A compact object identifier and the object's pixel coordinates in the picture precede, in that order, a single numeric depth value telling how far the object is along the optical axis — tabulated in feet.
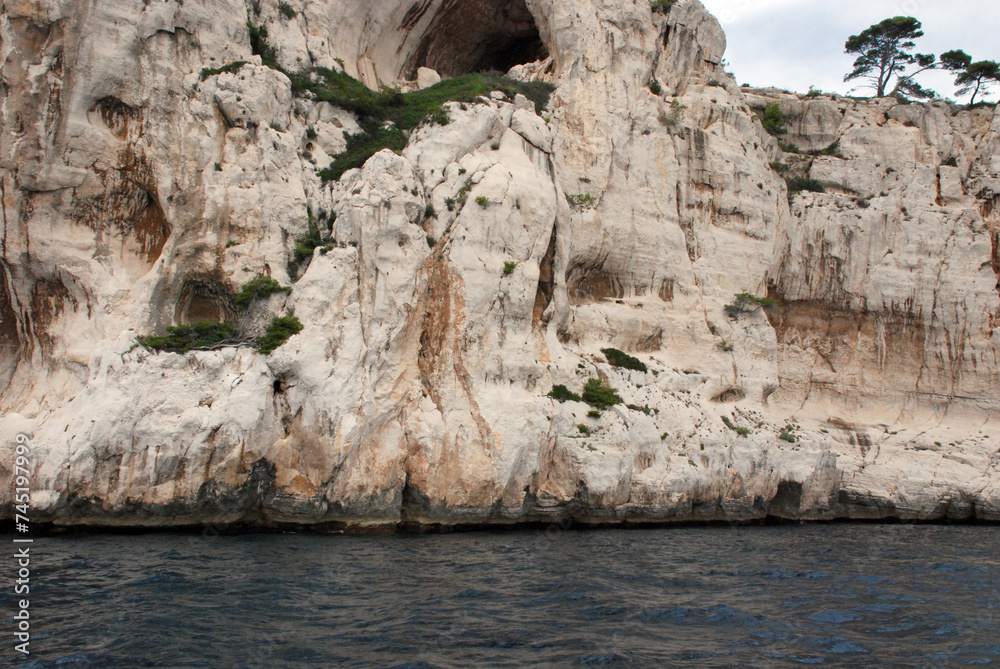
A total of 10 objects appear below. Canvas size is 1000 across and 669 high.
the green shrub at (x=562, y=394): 65.77
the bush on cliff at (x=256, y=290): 57.31
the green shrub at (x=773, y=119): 101.65
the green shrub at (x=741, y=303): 83.46
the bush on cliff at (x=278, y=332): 54.80
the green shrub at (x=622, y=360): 74.08
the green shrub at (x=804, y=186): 97.04
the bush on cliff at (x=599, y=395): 67.10
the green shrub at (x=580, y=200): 80.84
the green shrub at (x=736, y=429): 73.15
